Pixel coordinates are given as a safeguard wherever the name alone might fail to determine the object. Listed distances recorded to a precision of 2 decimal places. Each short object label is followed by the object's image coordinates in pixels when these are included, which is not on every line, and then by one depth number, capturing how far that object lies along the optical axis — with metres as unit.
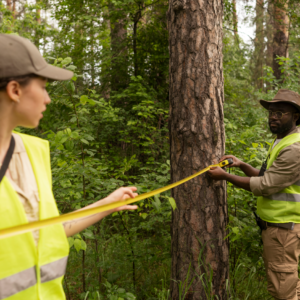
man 2.87
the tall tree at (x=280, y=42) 10.58
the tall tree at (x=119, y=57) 6.58
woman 1.14
